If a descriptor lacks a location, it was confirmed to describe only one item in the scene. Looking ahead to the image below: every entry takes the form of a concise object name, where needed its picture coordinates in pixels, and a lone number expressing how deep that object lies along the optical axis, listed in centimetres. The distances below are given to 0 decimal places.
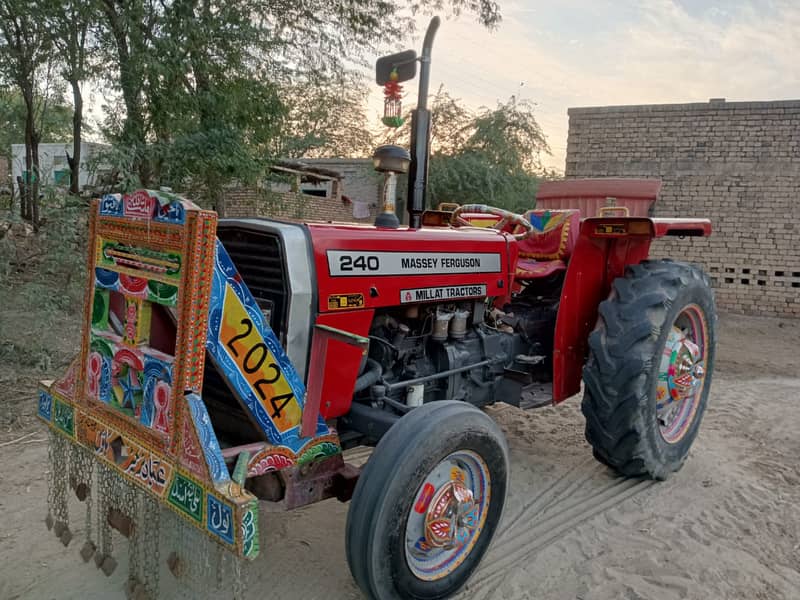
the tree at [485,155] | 1633
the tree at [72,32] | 611
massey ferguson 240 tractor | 190
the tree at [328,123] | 916
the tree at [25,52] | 616
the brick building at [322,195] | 1192
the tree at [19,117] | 921
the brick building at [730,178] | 916
